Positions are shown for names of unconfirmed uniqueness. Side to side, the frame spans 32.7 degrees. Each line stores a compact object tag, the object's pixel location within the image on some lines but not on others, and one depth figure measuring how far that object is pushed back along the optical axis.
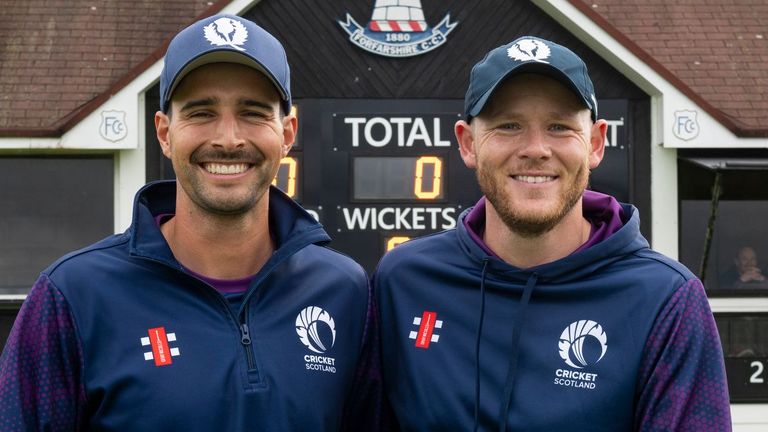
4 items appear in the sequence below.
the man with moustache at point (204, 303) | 3.51
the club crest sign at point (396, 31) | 13.20
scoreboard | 12.20
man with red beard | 3.51
